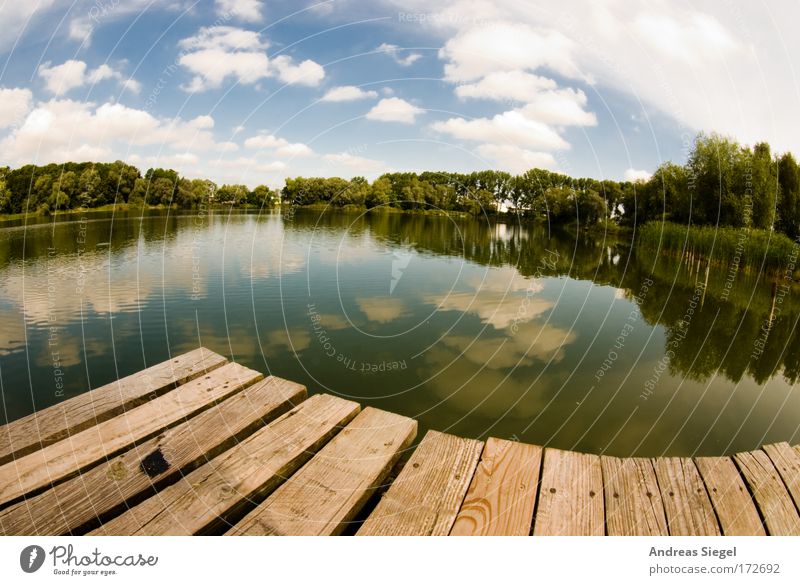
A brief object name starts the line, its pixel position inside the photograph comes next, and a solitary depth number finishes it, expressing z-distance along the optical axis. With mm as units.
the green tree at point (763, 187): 17344
